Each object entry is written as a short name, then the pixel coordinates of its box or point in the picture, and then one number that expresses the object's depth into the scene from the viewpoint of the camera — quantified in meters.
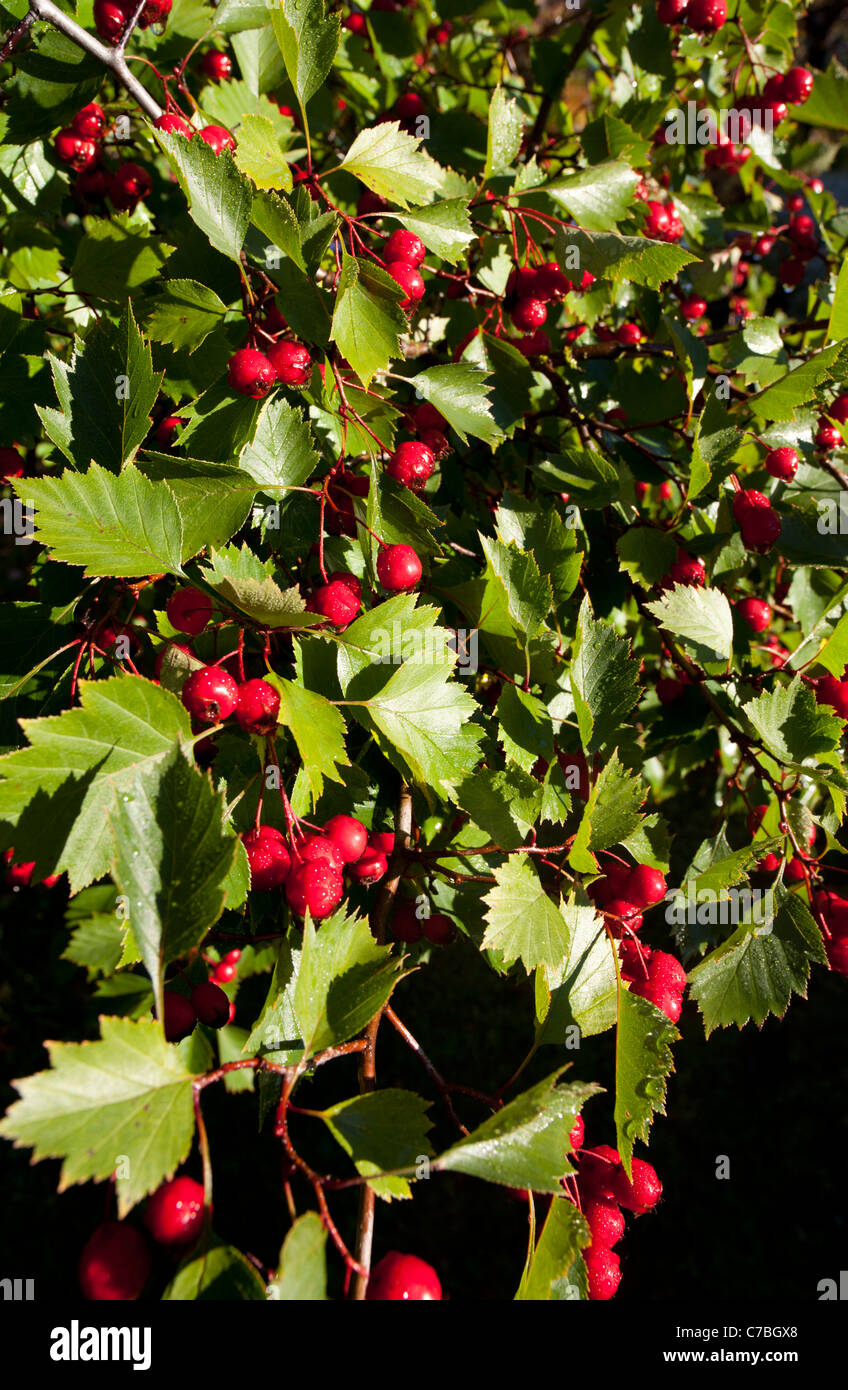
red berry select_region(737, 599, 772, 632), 0.49
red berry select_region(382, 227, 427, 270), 0.42
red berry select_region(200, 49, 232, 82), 0.51
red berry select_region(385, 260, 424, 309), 0.41
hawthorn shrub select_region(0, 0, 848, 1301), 0.34
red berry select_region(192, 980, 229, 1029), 0.38
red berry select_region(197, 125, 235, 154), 0.42
